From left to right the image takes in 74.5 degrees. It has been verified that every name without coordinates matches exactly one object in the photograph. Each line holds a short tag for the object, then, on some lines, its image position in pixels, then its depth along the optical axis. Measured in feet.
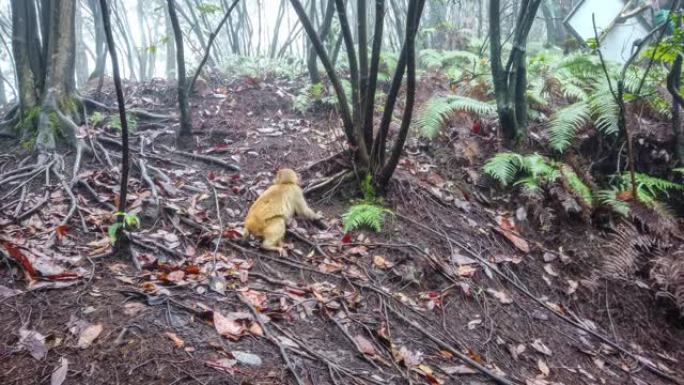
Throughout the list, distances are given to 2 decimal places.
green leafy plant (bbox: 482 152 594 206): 18.29
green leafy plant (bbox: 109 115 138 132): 21.85
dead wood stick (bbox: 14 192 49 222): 14.13
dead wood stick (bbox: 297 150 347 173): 18.88
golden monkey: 13.89
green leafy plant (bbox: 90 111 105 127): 21.71
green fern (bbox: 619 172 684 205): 18.23
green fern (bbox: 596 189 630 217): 17.84
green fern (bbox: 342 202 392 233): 15.26
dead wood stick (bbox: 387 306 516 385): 10.87
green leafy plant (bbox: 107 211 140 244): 10.94
